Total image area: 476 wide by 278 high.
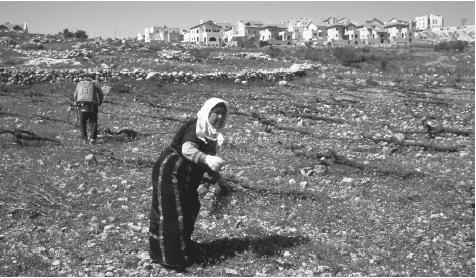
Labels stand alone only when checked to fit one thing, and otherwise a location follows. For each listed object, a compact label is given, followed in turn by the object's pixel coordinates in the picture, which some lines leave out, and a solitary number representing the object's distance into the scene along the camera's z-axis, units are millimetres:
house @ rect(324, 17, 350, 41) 122462
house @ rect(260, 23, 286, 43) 116875
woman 5344
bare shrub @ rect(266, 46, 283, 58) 39662
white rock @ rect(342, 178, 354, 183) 8780
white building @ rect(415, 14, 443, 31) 190750
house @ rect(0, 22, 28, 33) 86562
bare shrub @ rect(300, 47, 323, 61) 38188
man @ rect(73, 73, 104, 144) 12297
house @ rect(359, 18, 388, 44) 118625
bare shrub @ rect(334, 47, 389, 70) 35825
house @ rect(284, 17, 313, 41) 127388
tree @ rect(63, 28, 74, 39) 56150
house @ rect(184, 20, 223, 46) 112375
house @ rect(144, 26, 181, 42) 119188
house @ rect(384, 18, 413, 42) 122750
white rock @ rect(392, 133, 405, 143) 12172
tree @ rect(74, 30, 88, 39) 58525
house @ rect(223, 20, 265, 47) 118688
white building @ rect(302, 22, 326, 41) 128250
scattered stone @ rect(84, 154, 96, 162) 10633
